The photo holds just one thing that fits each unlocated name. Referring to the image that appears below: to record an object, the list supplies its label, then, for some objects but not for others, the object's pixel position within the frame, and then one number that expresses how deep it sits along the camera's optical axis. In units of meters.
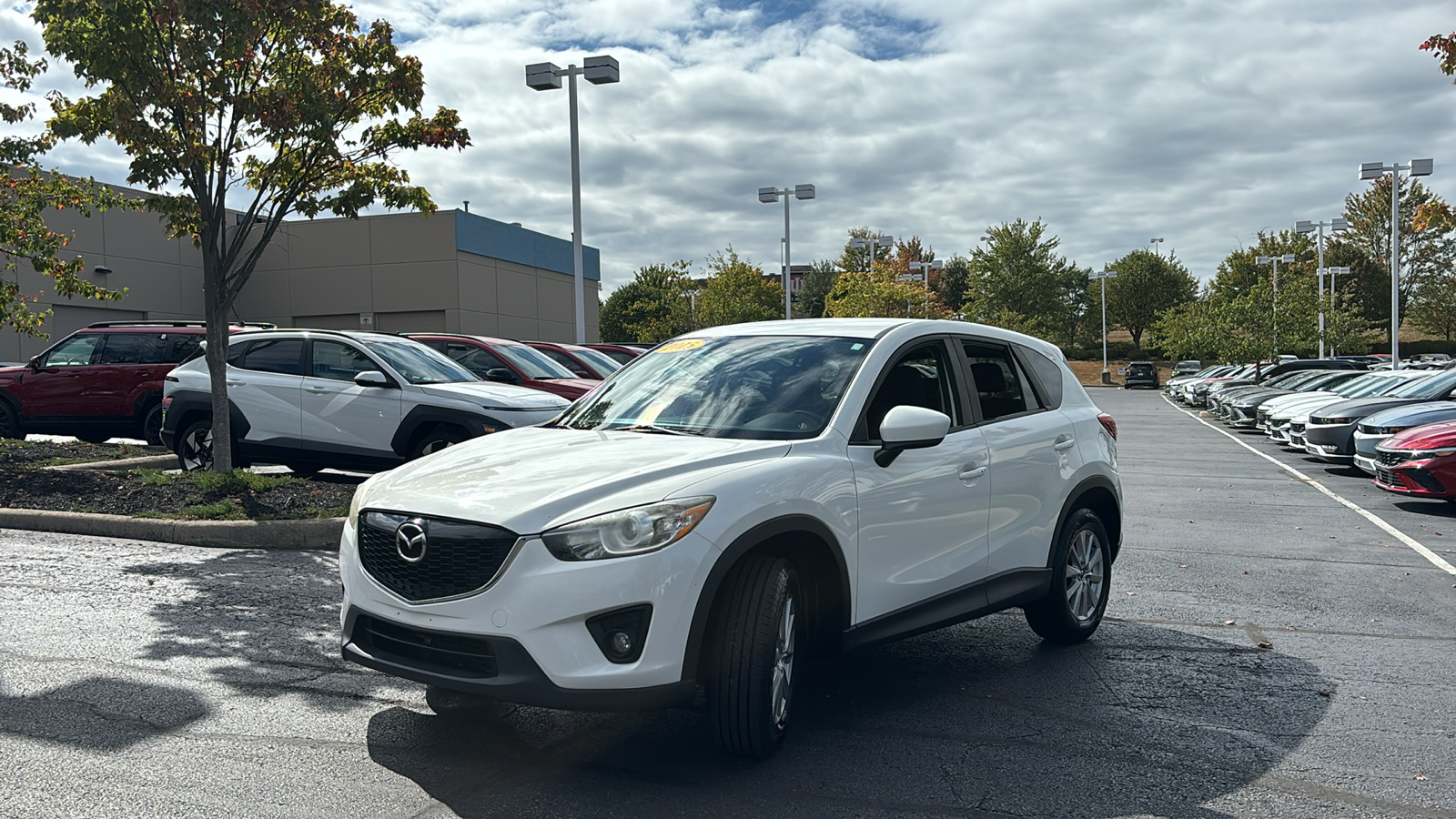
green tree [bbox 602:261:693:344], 49.53
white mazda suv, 3.85
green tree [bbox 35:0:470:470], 9.94
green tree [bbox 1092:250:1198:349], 92.81
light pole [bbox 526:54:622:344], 19.03
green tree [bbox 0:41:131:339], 11.99
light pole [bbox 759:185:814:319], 33.02
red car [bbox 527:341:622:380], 17.25
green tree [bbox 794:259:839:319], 91.88
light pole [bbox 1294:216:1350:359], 45.66
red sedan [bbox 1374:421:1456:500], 12.26
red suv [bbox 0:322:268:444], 14.74
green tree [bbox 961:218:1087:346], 87.00
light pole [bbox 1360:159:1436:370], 32.44
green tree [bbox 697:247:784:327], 48.69
